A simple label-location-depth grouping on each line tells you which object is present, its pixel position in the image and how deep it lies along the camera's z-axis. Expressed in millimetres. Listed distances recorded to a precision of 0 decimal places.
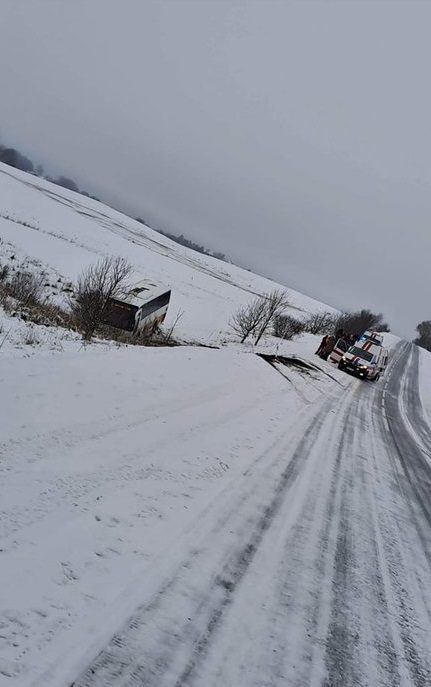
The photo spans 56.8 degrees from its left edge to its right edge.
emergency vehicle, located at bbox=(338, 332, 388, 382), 23609
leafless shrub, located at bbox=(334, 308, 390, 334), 61250
